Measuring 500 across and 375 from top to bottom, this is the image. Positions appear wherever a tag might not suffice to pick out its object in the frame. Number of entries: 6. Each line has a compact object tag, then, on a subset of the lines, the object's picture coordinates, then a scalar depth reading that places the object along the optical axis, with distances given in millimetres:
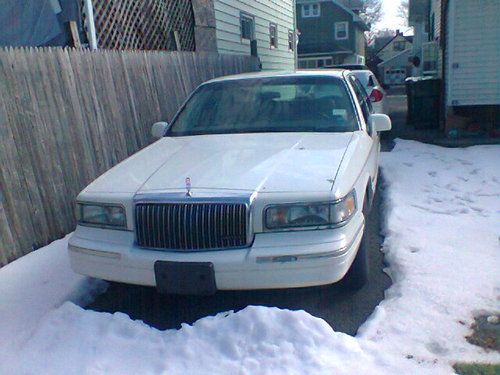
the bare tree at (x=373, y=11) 72875
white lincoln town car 3324
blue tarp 8062
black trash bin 12609
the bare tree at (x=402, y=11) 70062
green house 41094
